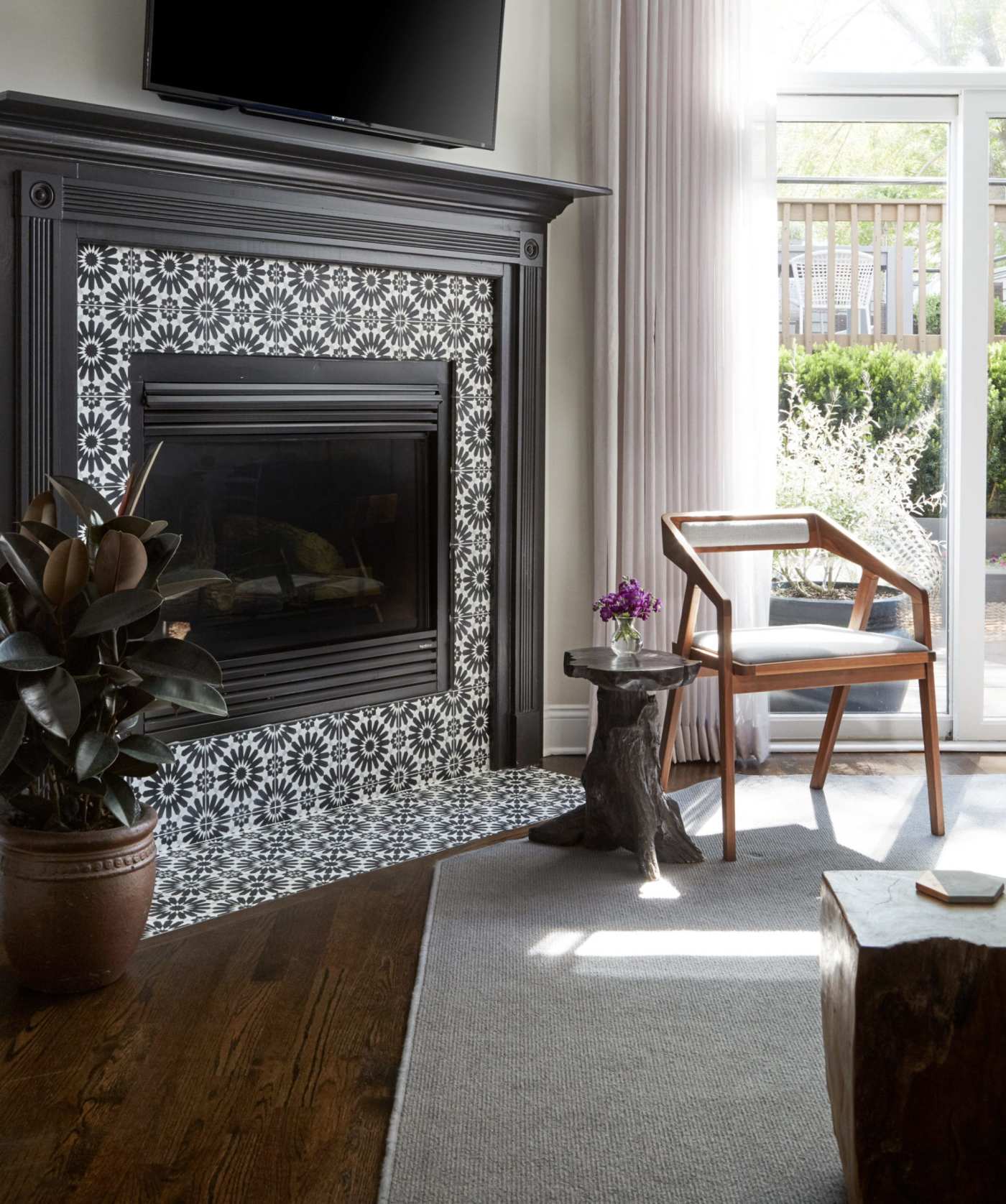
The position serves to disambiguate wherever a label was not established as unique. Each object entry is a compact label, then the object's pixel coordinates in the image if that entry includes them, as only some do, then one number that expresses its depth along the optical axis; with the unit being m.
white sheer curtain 3.91
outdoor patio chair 4.25
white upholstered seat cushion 3.17
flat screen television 2.96
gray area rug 1.76
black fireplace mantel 2.76
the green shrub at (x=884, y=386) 4.27
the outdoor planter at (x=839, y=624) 4.23
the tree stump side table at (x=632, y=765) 3.02
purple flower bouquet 3.11
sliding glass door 4.20
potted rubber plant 2.23
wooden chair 3.16
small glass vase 3.16
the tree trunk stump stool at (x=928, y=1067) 1.50
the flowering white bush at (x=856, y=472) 4.30
